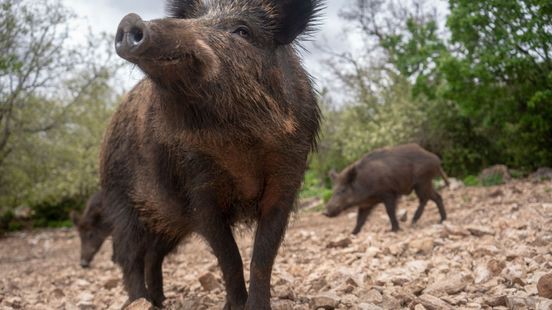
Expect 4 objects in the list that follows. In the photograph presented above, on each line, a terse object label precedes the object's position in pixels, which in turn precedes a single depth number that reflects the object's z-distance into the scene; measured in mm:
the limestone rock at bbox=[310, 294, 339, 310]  3348
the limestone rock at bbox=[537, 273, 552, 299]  2955
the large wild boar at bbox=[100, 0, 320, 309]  2633
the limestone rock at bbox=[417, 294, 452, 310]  3021
